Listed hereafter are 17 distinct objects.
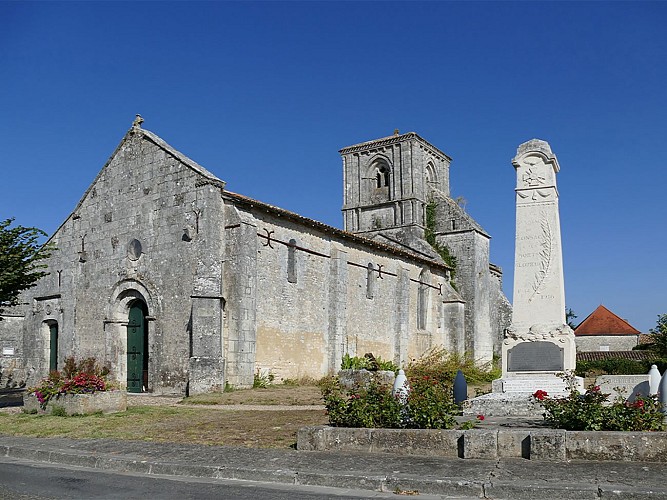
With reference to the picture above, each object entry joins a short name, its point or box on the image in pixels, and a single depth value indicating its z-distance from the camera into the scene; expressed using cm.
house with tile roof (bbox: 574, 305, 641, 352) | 5422
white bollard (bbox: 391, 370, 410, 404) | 925
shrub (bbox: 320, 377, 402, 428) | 888
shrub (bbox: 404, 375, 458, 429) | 857
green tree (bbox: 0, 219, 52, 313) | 1795
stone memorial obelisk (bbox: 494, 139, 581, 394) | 1330
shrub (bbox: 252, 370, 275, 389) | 2042
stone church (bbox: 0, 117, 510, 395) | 2020
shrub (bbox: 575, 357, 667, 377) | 2941
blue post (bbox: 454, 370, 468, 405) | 1298
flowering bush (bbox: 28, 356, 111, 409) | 1453
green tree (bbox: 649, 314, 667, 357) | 3591
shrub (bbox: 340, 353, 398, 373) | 2394
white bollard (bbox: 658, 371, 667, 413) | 1002
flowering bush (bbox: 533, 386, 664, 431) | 783
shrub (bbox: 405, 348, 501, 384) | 2477
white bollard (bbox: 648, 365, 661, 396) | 1287
